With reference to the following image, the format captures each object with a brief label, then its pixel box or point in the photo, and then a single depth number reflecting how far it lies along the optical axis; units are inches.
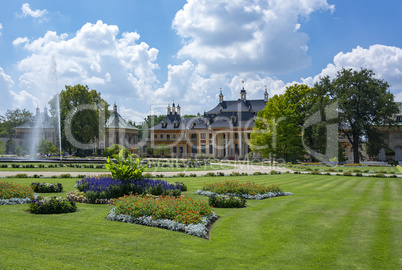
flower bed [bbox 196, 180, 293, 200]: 628.4
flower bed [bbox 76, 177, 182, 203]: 539.8
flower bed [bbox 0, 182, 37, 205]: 501.6
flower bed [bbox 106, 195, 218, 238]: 375.5
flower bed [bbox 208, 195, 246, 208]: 529.0
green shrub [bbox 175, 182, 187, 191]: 702.1
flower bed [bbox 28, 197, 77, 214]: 431.5
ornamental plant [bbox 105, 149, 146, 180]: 604.1
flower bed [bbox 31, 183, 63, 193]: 652.1
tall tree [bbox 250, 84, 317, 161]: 1907.4
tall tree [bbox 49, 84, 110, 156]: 2183.8
